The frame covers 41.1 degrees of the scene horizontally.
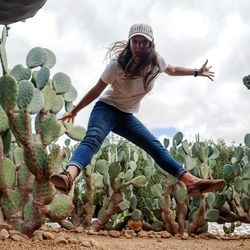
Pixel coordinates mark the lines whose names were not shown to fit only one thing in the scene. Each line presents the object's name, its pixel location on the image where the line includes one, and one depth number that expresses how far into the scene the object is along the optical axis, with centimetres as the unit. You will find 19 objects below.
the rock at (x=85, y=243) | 201
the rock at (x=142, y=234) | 303
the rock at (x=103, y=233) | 307
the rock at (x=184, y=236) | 303
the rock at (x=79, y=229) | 313
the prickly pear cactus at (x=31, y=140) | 206
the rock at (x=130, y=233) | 302
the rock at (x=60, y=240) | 202
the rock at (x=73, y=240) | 203
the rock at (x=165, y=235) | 304
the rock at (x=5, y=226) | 217
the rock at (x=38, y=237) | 206
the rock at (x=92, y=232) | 308
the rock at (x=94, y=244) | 203
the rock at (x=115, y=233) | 300
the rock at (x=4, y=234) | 203
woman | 187
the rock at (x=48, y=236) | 208
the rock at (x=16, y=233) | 210
